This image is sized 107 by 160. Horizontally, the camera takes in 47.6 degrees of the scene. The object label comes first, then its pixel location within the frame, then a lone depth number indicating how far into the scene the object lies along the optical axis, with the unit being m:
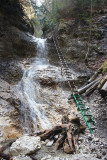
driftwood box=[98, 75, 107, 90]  5.87
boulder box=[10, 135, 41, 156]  3.45
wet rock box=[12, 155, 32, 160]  3.16
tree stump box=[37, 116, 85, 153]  3.62
